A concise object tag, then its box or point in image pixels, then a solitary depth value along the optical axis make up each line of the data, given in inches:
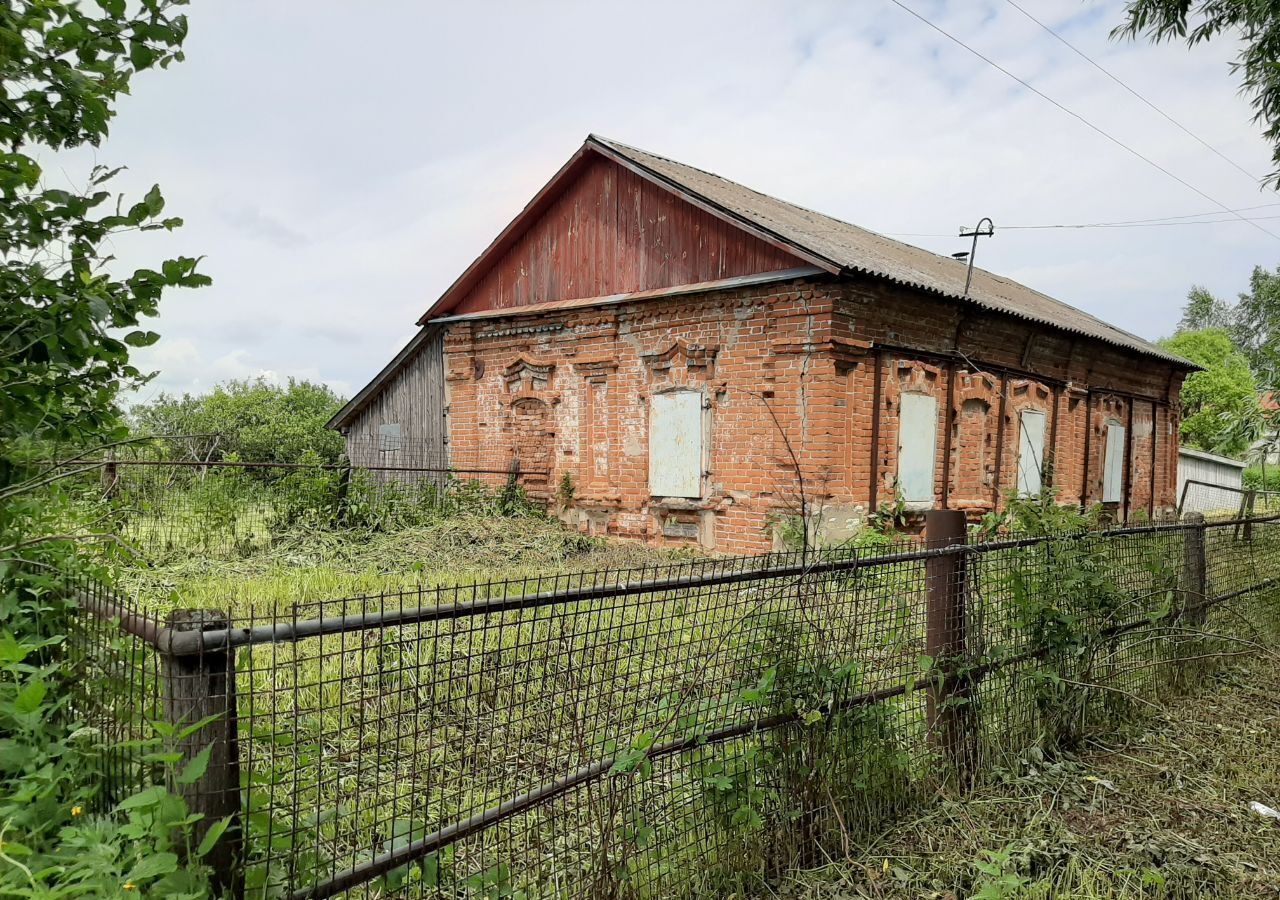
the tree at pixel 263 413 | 1264.8
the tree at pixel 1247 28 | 432.1
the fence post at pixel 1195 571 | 227.6
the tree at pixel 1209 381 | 1658.5
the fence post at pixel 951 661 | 153.8
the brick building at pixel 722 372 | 404.8
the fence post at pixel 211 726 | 71.7
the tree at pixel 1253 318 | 1631.4
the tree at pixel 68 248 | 85.8
